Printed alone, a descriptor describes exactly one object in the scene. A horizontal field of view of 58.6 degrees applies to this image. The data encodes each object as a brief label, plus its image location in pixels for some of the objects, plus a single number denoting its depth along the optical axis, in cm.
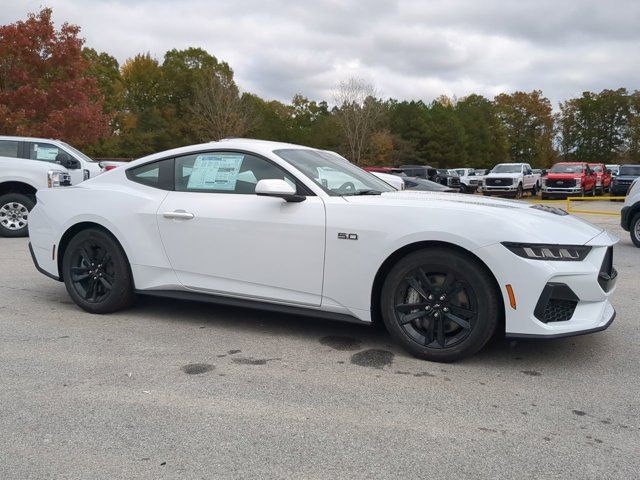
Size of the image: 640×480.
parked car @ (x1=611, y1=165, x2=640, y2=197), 2914
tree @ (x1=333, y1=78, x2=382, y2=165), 5266
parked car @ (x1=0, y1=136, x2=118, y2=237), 1051
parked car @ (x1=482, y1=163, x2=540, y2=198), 3025
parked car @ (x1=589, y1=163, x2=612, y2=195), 3459
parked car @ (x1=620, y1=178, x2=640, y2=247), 1016
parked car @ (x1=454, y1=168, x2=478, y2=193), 3547
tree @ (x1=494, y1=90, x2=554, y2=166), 8544
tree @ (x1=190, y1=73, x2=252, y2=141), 4938
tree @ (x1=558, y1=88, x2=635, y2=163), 7931
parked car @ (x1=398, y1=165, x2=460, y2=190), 3039
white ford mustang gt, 368
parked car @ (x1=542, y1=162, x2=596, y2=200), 2881
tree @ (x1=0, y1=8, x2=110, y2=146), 2189
